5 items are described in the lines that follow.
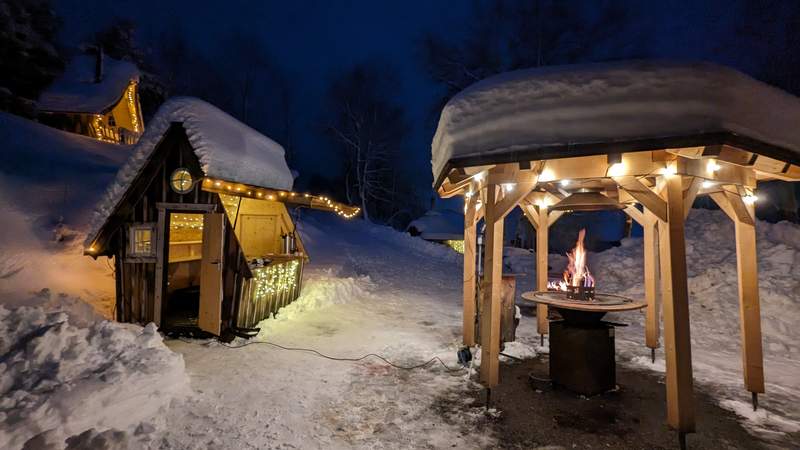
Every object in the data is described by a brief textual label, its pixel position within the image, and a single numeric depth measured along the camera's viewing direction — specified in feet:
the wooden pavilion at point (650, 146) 13.20
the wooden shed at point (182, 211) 25.35
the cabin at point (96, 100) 77.82
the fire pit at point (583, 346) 18.06
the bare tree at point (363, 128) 113.70
